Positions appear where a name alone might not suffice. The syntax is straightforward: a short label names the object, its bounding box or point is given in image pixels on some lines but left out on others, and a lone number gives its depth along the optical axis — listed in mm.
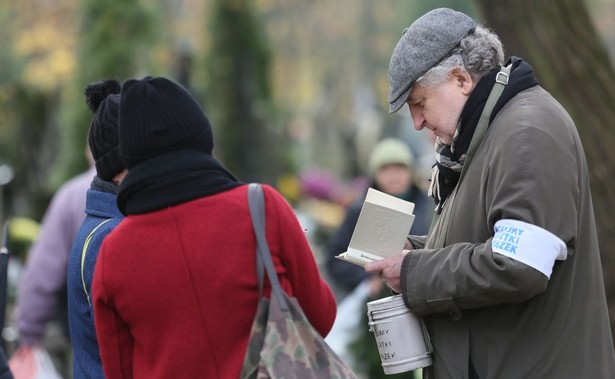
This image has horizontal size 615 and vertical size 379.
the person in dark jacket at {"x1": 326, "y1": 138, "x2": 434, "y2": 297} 15789
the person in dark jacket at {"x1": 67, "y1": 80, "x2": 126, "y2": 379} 7418
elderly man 6312
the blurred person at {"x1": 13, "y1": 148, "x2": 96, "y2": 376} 12055
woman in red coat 6168
